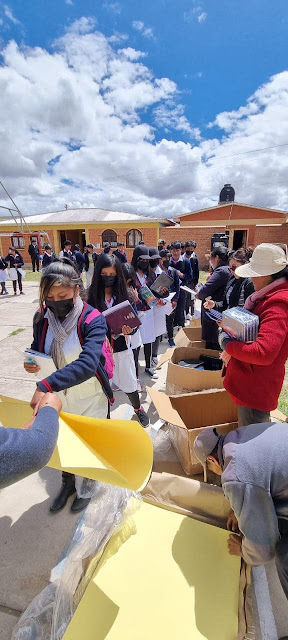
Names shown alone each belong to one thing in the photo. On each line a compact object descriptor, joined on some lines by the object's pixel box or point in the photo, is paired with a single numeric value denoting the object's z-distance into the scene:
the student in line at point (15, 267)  9.71
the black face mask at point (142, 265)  3.77
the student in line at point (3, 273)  9.58
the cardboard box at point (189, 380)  2.52
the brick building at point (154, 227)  18.50
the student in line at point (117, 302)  2.47
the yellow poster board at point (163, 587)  1.16
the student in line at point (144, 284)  3.72
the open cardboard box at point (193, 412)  2.12
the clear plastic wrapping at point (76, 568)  1.28
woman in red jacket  1.47
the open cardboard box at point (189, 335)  3.80
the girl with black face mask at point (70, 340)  1.55
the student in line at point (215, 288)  3.34
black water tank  29.44
